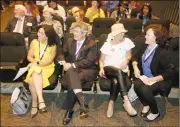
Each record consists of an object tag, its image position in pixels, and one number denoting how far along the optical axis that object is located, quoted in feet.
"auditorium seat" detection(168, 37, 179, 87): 12.78
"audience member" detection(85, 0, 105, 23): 21.27
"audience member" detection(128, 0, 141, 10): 24.89
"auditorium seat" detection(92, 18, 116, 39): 17.78
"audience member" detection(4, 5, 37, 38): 16.52
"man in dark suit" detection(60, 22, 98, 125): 11.48
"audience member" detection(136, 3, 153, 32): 20.24
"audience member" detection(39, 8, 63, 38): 15.89
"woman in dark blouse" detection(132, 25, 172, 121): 11.20
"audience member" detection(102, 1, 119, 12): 27.17
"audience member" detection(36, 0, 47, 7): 28.04
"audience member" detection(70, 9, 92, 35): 16.71
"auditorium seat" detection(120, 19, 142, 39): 17.34
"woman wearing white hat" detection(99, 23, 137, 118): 11.39
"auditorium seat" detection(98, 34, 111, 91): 11.65
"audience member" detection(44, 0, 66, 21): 20.77
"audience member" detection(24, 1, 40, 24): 20.31
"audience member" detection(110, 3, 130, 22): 21.85
